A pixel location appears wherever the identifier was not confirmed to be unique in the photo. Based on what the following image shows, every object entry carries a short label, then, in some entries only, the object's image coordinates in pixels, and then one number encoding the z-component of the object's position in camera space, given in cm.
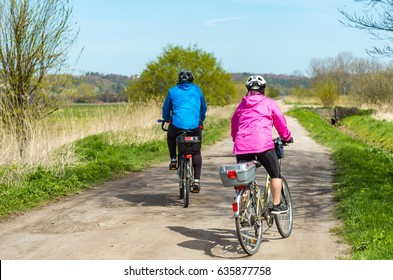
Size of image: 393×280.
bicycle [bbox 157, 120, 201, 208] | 1911
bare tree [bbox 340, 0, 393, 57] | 3094
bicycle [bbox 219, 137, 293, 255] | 1270
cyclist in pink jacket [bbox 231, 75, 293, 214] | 1348
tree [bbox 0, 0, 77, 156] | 2816
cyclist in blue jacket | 1952
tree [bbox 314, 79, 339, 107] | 12400
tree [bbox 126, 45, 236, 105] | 5975
